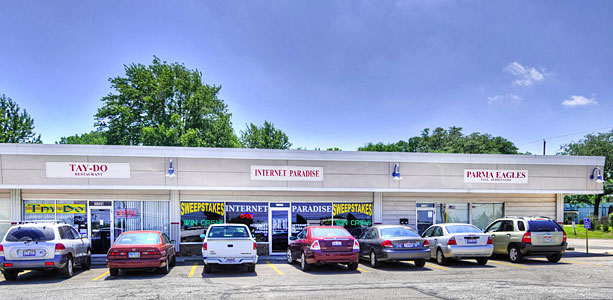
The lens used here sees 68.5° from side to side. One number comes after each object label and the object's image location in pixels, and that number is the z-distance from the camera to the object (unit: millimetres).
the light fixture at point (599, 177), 20150
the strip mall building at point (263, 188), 16969
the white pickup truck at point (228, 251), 12836
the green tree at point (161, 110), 39094
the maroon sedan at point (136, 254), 12344
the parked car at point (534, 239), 14930
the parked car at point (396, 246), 13617
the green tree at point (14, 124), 43281
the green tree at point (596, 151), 47438
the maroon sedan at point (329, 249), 13164
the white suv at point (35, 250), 11844
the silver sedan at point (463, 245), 14250
